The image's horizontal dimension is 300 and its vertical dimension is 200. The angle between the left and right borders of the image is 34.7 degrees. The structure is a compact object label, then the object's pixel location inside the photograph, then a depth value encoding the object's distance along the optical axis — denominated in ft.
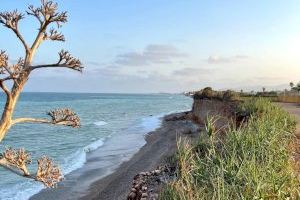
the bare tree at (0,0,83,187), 17.56
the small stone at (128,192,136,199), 41.25
